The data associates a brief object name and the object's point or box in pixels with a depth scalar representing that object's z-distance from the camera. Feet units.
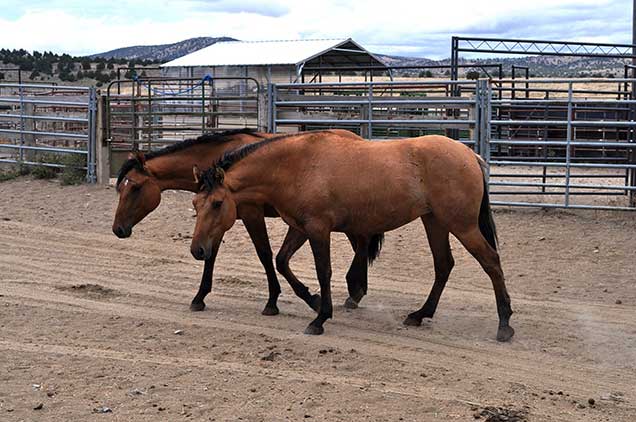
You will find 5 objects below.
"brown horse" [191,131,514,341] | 20.51
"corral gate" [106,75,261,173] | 42.93
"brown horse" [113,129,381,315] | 23.47
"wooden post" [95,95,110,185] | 45.03
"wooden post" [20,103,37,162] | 50.55
